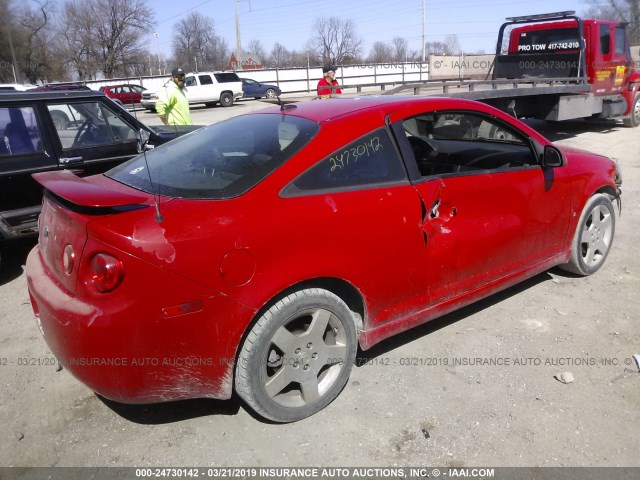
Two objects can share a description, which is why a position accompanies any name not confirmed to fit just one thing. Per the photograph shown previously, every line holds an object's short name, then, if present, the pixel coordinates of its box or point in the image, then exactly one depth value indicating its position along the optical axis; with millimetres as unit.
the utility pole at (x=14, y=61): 36344
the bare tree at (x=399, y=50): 76625
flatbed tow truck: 10547
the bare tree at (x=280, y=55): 76625
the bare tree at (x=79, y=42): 37969
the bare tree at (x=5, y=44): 39188
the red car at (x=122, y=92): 27395
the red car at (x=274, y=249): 2193
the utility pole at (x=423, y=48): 49188
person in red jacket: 9859
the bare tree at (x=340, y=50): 70562
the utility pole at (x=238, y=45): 41656
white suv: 27422
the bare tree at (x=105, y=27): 33625
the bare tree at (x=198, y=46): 66438
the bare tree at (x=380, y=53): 78838
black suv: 4613
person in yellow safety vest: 7215
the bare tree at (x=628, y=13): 43562
